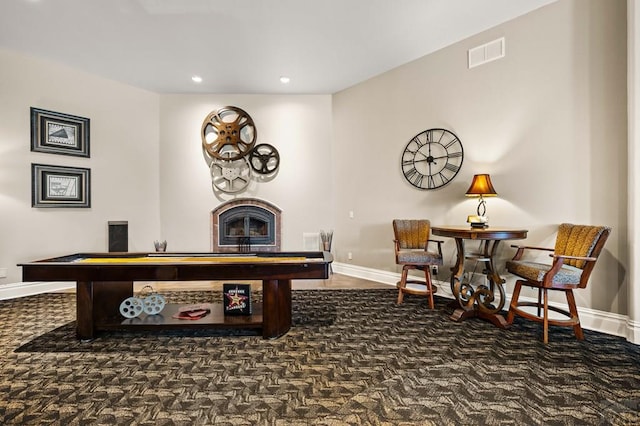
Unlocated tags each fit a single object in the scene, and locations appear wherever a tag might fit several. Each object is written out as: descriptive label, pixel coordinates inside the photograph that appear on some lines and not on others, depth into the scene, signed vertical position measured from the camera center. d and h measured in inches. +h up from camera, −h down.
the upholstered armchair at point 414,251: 150.0 -19.9
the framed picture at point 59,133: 178.5 +43.9
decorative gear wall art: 227.8 +41.1
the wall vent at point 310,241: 235.3 -21.9
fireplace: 234.5 -9.0
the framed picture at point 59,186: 178.5 +14.0
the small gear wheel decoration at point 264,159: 232.2 +36.0
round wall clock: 169.3 +27.4
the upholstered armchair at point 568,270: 108.2 -20.6
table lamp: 136.0 +8.2
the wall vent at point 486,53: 150.6 +73.1
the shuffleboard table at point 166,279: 105.1 -22.0
